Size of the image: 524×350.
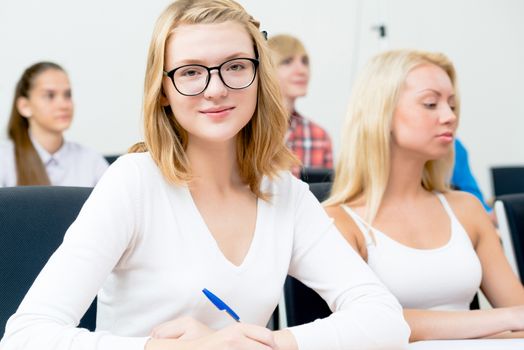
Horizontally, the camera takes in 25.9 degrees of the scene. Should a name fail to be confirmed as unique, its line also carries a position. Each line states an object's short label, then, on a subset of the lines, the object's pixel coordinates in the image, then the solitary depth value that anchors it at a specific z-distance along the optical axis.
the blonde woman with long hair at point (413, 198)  1.92
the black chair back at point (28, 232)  1.65
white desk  1.46
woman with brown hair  3.36
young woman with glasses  1.49
